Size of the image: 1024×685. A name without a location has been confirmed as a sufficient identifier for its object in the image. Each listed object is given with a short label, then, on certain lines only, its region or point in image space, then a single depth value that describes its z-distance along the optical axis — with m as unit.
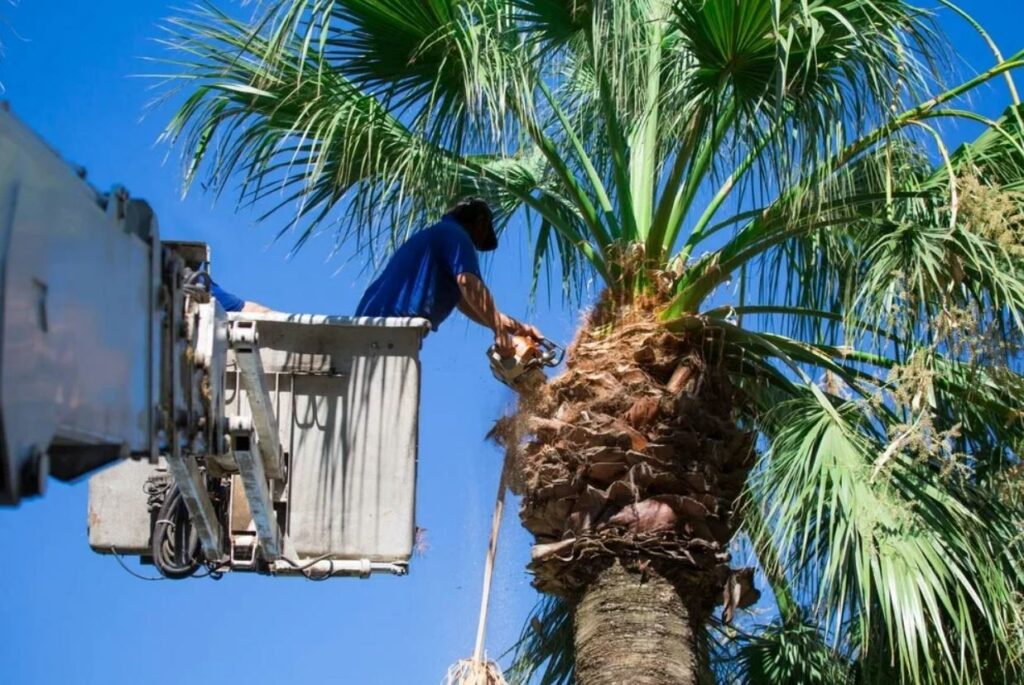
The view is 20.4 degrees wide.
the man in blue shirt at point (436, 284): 12.98
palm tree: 12.78
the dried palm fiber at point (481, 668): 13.24
